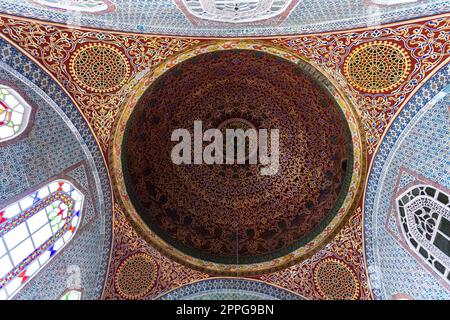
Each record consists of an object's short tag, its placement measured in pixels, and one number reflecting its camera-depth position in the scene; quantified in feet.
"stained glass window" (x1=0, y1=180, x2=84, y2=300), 21.75
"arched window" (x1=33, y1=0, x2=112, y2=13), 19.54
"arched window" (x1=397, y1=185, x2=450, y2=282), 24.20
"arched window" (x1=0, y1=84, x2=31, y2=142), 22.47
